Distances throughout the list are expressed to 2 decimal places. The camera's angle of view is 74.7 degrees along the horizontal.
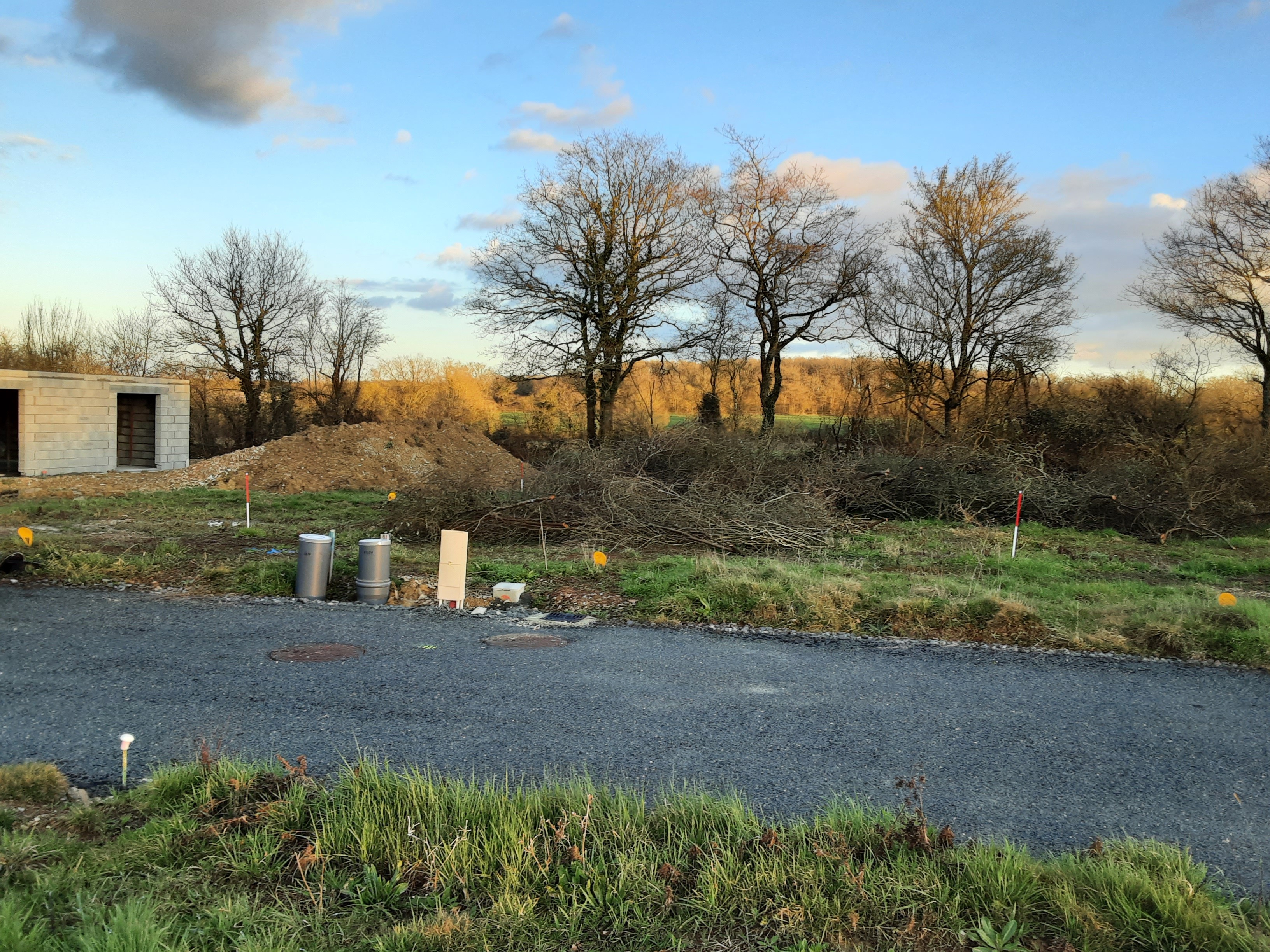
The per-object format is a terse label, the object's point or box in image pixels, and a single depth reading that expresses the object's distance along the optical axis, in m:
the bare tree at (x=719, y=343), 33.66
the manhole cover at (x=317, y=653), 7.52
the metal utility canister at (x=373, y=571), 10.12
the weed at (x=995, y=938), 3.04
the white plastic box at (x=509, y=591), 10.13
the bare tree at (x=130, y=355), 43.22
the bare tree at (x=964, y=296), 30.03
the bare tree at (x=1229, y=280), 28.03
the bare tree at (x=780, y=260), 31.53
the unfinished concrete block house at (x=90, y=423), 26.55
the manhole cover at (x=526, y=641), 8.22
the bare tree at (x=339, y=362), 43.75
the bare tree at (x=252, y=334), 39.84
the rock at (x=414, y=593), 10.30
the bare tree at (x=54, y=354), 40.59
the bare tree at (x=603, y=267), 32.22
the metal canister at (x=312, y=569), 10.25
